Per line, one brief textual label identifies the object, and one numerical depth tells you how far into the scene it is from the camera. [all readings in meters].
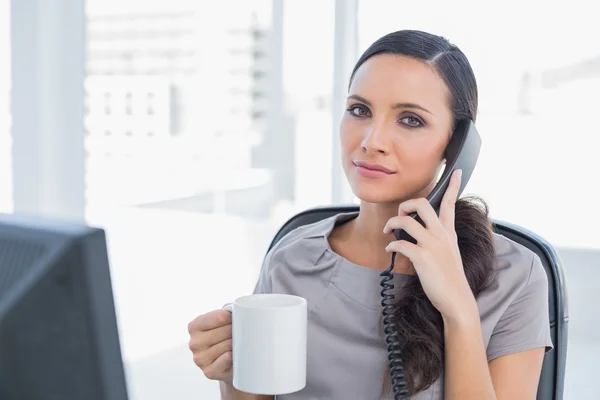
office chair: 1.67
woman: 1.59
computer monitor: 0.95
